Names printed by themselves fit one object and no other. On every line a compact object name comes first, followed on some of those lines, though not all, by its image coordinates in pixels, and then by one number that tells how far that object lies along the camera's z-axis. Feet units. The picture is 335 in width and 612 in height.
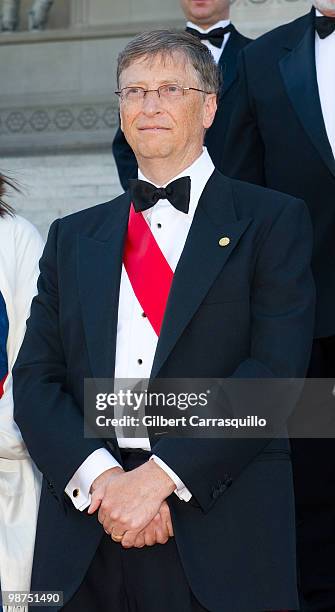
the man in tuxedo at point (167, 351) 21.89
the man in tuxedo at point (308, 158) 28.37
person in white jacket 25.30
